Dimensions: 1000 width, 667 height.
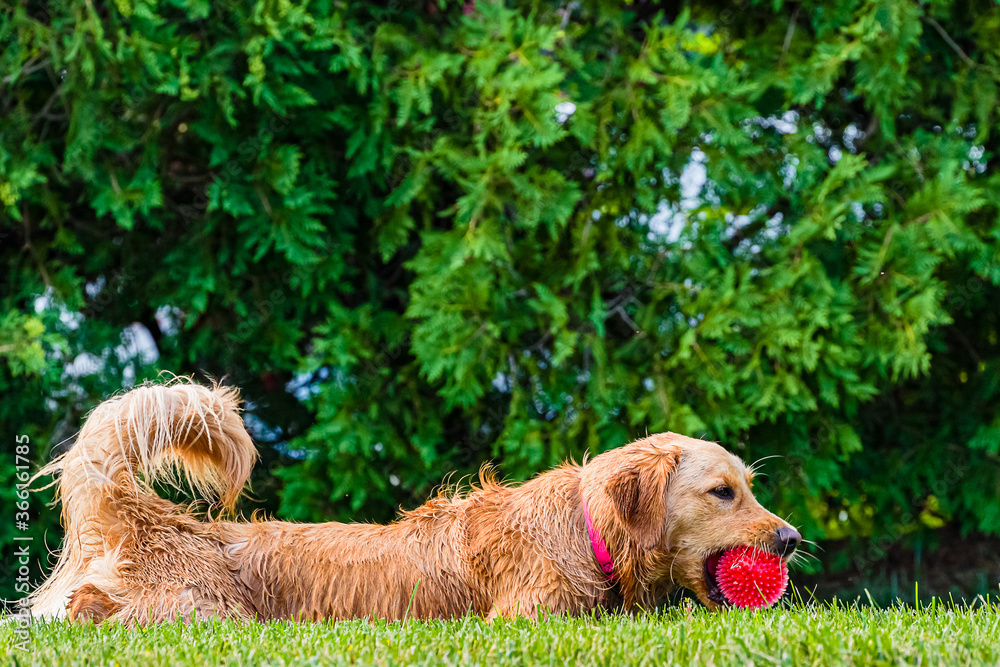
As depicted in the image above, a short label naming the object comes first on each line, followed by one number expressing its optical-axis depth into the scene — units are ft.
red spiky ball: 24.40
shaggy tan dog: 24.57
